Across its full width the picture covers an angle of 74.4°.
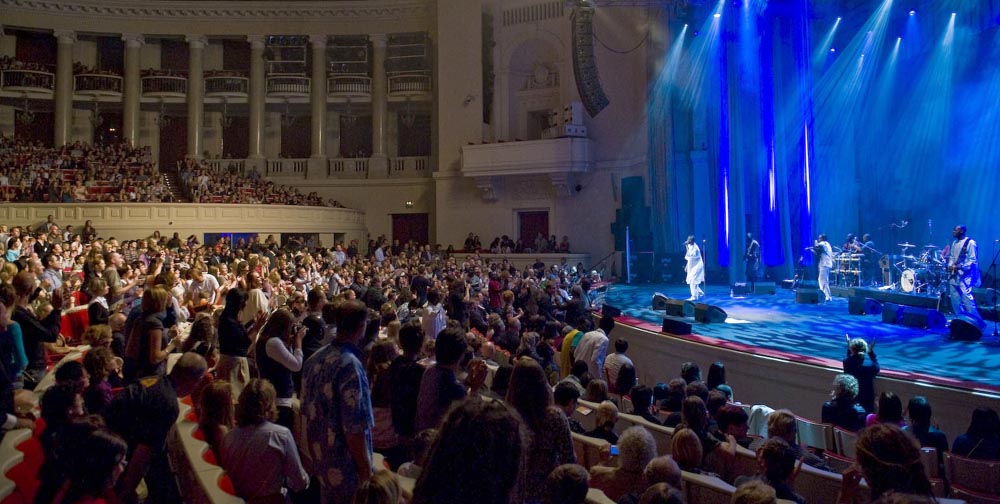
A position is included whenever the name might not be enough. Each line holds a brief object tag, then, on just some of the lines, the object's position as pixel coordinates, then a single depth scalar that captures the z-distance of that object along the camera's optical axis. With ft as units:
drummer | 50.01
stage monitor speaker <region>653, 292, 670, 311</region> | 42.01
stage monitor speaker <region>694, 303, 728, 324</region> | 36.45
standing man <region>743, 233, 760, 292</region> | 50.72
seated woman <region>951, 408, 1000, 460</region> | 14.14
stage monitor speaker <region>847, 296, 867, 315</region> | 40.27
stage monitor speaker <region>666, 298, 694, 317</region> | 38.83
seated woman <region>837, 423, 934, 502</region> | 7.38
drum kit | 39.11
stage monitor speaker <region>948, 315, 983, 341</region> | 30.40
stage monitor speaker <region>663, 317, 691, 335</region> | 31.19
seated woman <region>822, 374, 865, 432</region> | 16.39
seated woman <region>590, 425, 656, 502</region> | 10.04
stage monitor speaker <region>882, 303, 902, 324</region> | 35.76
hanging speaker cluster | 53.72
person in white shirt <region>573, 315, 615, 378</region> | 21.50
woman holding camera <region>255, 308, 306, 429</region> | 13.05
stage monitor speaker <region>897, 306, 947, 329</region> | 34.14
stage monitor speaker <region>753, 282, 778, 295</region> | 52.13
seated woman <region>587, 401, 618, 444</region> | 12.64
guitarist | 34.09
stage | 23.81
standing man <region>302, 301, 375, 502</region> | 9.45
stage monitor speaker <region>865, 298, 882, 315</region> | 40.34
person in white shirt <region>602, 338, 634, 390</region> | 20.89
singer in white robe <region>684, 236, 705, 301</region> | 46.42
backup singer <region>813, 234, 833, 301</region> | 46.23
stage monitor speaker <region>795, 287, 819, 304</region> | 45.98
